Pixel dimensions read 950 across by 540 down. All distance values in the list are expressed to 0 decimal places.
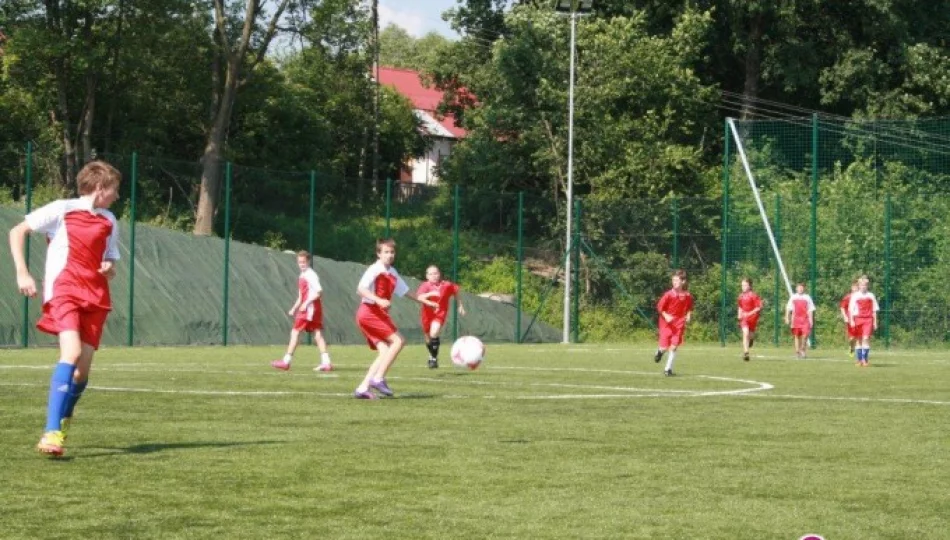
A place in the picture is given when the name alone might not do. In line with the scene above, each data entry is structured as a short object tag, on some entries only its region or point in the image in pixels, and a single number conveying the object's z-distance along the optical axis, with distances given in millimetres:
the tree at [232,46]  47078
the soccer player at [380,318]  15586
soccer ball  16000
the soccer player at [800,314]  33594
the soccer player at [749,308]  32469
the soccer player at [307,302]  23703
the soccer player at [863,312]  30078
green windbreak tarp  32750
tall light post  41000
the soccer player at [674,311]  24328
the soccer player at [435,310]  24797
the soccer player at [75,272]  9484
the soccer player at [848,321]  30738
